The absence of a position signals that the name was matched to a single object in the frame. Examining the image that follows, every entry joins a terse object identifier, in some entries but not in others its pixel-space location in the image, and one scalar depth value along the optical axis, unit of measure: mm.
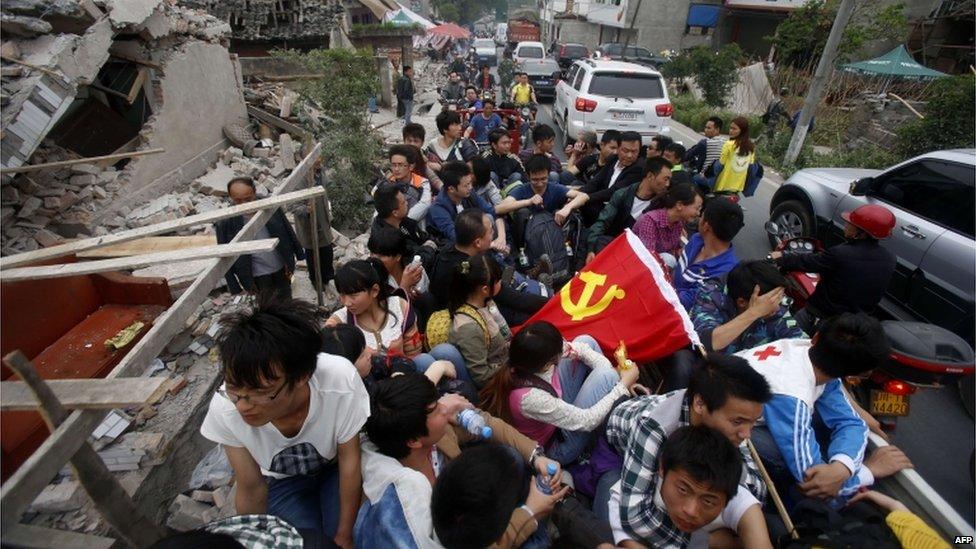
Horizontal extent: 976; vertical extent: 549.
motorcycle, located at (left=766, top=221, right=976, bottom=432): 2648
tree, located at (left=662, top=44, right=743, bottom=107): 14617
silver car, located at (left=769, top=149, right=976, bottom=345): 3836
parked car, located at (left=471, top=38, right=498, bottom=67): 25012
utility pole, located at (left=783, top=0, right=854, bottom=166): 8383
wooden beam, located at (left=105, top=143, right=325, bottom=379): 1915
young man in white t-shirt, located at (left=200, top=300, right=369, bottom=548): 1621
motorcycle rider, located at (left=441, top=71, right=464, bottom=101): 14305
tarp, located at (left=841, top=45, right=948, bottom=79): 14312
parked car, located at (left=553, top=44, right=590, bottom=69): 22242
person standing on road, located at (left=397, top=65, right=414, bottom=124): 12906
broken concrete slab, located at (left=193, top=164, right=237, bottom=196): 7203
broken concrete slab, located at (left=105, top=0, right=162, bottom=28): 5785
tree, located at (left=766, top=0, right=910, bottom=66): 13297
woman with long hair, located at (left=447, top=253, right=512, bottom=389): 2674
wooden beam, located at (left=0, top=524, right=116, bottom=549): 1605
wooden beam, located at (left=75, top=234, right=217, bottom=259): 2936
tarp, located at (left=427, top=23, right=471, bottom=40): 24219
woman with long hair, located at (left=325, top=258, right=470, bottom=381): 2611
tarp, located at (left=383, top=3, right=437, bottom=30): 22375
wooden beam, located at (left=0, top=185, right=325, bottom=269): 2201
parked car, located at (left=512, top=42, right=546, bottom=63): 21328
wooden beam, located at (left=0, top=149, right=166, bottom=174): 3620
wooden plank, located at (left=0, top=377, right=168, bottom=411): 1515
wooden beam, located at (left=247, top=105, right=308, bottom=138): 9375
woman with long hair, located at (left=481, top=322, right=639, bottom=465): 2320
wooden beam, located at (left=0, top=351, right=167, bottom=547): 1391
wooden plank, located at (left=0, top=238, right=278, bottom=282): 2006
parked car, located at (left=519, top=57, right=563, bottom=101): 16828
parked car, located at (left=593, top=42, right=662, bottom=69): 20547
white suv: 9016
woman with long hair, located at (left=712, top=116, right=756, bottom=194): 5645
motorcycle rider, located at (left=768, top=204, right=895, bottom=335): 3236
